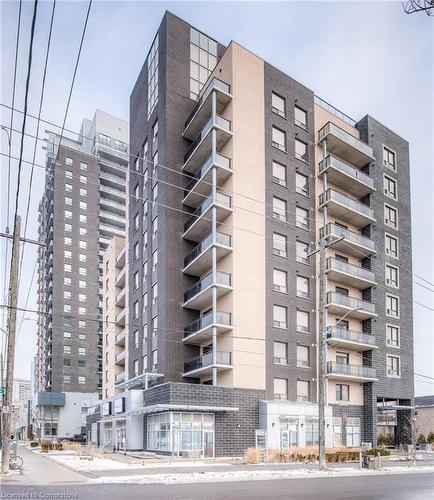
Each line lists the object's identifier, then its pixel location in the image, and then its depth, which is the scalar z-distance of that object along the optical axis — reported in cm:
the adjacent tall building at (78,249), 10488
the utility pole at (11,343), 2408
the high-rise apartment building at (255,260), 4166
